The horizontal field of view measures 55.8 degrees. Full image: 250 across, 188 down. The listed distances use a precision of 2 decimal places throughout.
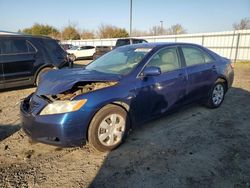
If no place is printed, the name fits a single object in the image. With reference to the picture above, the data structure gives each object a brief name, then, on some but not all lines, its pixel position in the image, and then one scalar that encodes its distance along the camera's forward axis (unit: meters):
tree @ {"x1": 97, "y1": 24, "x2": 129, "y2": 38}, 48.75
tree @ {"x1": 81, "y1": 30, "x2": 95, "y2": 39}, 58.97
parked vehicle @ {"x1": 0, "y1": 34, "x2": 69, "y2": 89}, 7.00
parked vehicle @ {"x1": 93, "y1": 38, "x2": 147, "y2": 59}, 16.66
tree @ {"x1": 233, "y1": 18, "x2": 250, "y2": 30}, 42.41
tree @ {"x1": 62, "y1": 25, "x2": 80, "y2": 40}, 55.03
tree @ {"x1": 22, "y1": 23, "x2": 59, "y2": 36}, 57.01
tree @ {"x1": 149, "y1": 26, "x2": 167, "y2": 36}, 59.10
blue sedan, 3.21
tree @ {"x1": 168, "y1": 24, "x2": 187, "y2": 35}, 55.00
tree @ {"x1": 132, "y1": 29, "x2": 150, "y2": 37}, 60.96
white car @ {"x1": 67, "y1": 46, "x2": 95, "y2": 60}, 22.16
